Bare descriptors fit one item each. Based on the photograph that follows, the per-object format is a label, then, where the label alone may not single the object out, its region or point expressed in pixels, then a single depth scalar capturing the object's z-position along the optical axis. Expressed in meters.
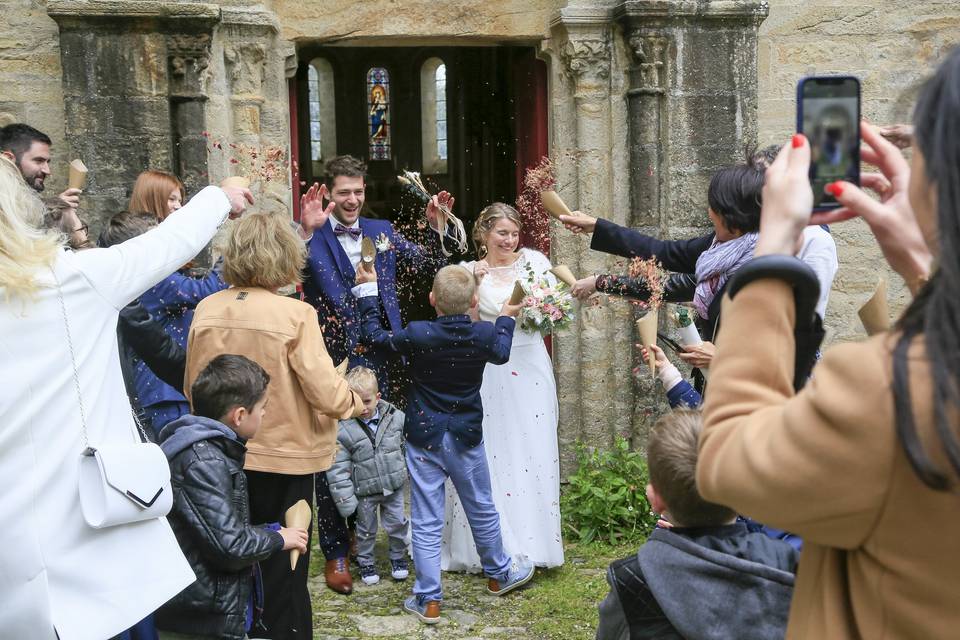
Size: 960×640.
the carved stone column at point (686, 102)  6.09
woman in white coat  2.40
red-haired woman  4.30
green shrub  5.70
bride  5.23
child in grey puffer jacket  5.14
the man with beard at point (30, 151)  5.05
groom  5.18
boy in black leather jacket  3.00
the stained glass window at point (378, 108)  19.91
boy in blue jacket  4.65
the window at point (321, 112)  19.53
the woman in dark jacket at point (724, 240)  3.57
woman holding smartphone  1.18
